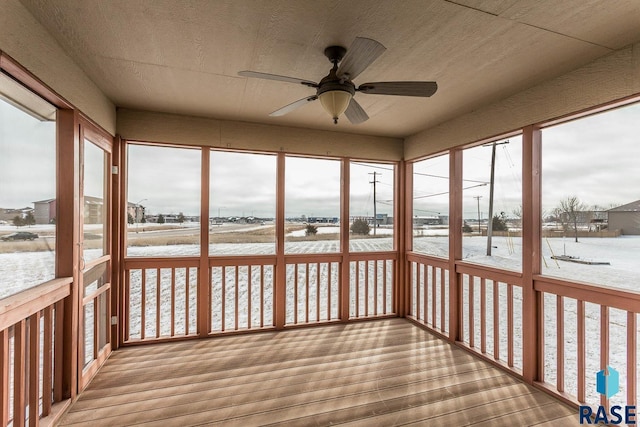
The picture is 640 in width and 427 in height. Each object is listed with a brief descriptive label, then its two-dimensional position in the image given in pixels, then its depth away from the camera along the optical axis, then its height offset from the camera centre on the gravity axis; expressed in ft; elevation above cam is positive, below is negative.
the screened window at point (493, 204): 9.69 +0.34
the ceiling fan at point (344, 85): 6.26 +2.71
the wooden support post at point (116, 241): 10.75 -0.91
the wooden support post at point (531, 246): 8.87 -0.92
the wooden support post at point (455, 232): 11.71 -0.68
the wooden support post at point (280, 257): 12.80 -1.75
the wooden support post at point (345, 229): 13.80 -0.66
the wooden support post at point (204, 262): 11.88 -1.82
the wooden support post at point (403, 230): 14.51 -0.74
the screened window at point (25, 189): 5.66 +0.51
